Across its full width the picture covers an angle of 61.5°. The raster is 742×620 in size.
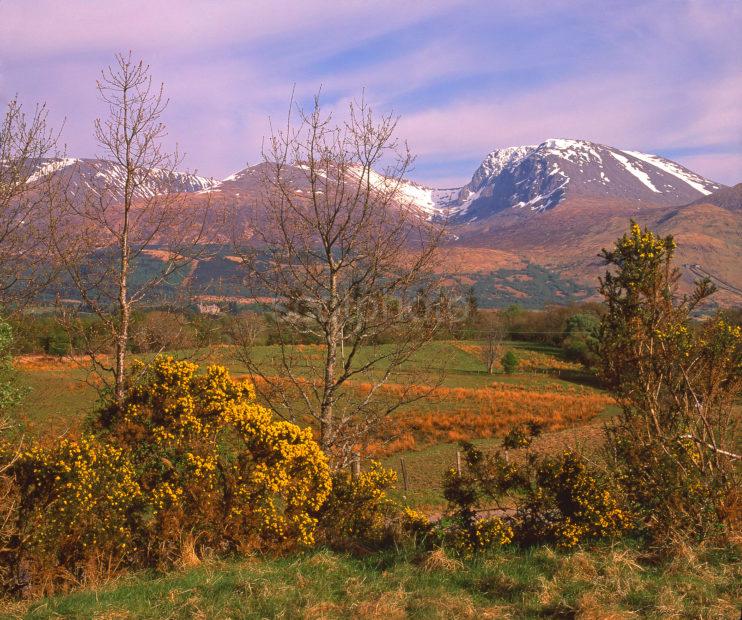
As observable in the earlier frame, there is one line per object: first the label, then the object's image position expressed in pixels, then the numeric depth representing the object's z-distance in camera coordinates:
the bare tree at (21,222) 13.95
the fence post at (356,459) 10.91
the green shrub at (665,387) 8.48
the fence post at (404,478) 23.42
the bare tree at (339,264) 11.20
